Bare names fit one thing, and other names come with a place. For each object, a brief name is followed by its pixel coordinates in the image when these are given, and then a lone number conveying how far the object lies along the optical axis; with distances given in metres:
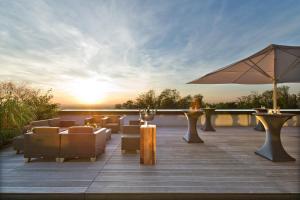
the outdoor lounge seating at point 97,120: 8.37
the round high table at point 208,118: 8.88
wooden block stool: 4.00
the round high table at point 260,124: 8.74
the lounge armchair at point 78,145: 4.32
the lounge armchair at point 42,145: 4.31
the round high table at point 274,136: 4.36
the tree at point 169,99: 11.02
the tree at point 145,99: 10.42
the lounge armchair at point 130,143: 5.08
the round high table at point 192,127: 6.43
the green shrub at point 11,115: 6.19
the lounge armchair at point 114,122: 8.30
